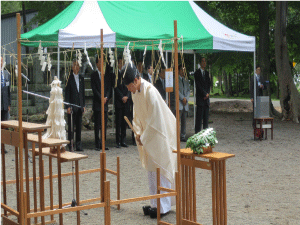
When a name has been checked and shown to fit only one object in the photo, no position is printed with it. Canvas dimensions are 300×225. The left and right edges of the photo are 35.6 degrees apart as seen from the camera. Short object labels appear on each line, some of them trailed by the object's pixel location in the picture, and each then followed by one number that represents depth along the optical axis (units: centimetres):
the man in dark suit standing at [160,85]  1190
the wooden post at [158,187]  543
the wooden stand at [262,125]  1216
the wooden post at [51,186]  501
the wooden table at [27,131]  465
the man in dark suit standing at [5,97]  1021
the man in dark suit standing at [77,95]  1024
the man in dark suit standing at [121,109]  1122
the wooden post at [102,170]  572
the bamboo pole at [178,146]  500
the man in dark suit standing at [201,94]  1197
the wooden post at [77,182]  502
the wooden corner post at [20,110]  431
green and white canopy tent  995
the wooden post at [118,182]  607
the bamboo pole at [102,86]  525
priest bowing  550
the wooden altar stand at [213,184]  473
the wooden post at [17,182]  500
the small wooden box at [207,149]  492
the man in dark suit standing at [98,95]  1073
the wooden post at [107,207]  459
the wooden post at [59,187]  498
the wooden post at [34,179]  502
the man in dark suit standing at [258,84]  1339
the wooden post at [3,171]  530
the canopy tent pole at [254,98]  1249
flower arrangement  489
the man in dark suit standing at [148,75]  1140
